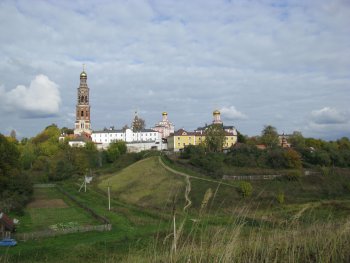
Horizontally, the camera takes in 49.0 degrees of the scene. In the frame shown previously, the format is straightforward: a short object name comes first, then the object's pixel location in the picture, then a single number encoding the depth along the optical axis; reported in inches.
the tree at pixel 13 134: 5147.6
